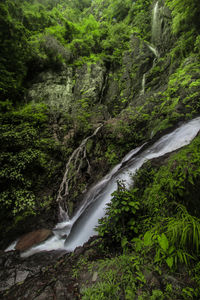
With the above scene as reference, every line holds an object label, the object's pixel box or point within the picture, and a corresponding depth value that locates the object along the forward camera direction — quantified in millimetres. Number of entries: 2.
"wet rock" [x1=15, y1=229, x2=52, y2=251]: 4408
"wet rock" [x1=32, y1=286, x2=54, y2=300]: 2300
